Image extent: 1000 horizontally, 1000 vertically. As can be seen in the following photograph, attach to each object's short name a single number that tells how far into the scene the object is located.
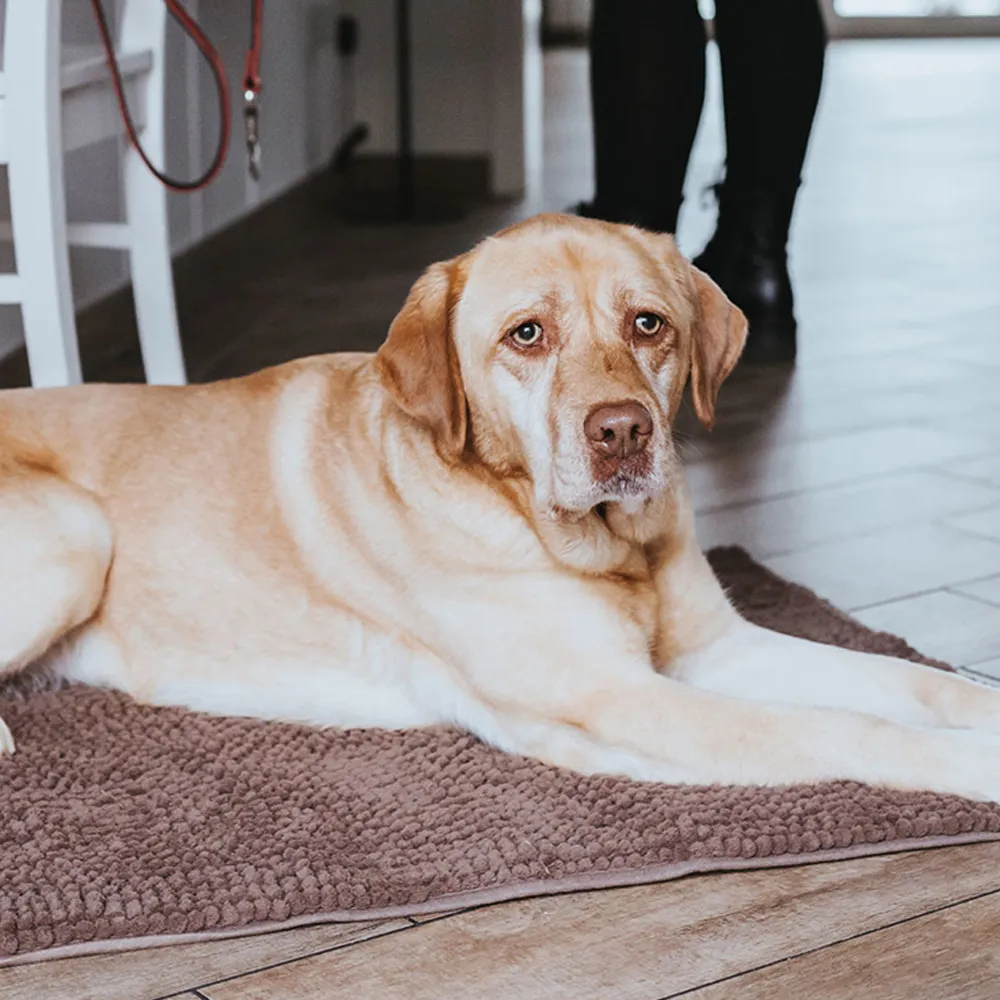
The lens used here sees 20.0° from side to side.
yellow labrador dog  1.78
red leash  2.24
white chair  2.23
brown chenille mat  1.65
